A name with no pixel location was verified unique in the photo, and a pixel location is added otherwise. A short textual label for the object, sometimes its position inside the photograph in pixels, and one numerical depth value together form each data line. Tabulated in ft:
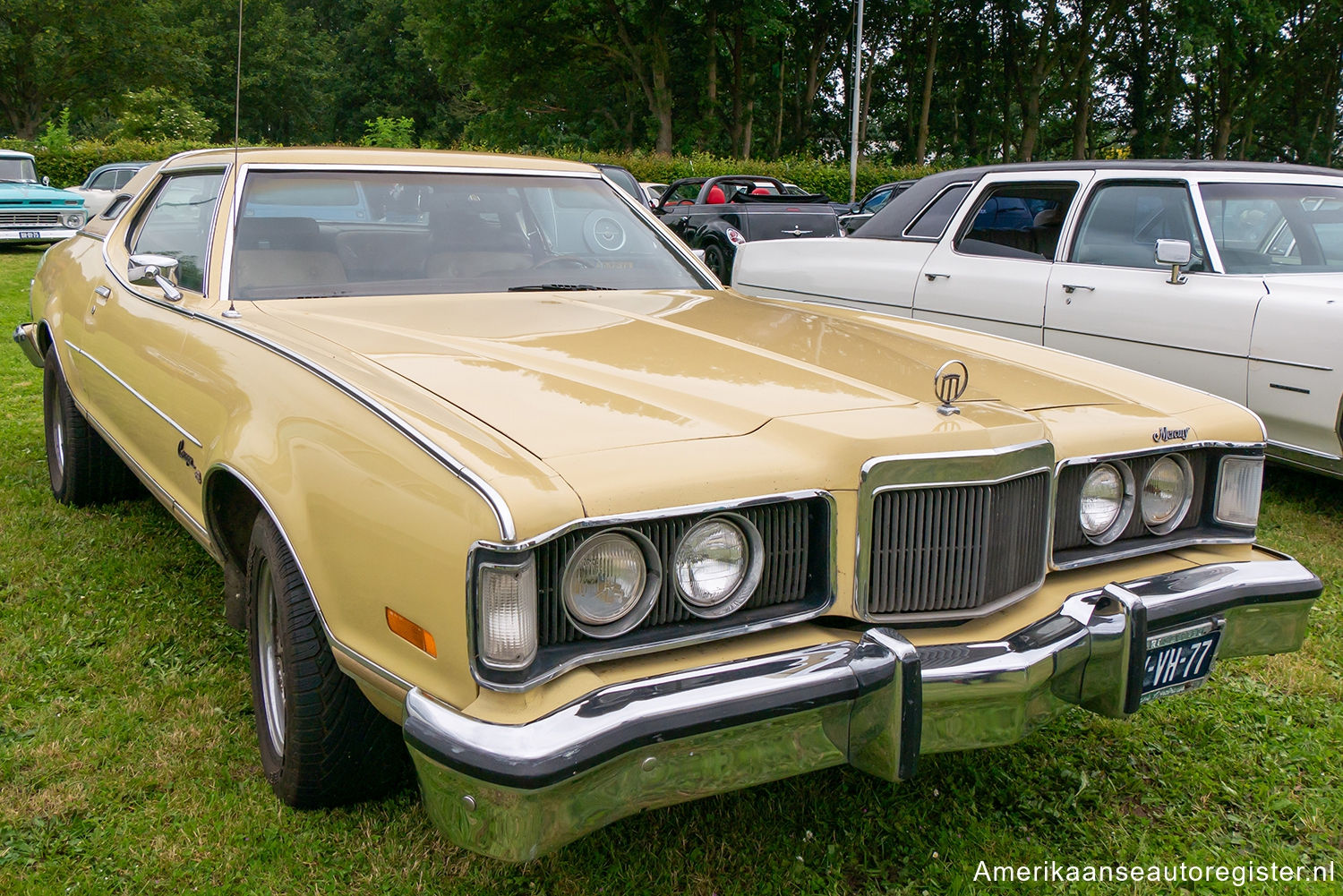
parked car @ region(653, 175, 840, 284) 40.47
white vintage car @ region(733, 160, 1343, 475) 15.11
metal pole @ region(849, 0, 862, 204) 79.61
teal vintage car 49.37
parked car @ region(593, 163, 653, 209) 32.45
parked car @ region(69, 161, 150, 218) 50.55
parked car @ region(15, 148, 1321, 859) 5.52
